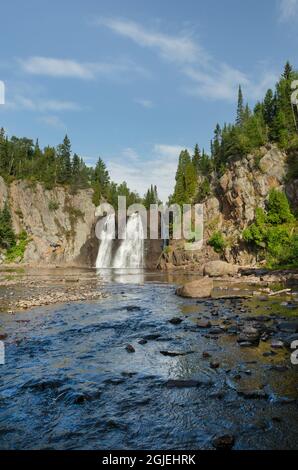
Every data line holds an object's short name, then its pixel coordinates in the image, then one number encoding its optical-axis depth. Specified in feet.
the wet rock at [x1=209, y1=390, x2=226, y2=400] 27.48
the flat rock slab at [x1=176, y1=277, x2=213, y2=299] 88.69
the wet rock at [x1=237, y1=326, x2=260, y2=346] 42.73
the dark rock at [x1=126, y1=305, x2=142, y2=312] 71.56
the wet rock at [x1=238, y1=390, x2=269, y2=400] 27.12
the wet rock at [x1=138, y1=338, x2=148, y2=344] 45.03
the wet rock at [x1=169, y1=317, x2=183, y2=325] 57.01
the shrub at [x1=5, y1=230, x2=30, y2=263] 309.22
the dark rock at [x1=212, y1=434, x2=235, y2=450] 20.33
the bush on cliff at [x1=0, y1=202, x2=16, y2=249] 310.45
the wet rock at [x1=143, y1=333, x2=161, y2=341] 47.53
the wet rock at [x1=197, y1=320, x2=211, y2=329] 53.05
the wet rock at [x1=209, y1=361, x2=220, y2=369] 34.40
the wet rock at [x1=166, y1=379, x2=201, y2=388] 30.30
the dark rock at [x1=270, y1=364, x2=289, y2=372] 32.98
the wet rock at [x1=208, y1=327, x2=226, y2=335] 48.36
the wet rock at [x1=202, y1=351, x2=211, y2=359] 37.80
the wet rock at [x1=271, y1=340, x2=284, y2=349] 40.68
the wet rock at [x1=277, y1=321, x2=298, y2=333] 48.16
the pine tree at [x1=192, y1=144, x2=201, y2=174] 395.18
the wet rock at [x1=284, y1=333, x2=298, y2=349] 41.37
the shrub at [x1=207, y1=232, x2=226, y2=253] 237.66
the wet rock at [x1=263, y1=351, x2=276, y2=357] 37.68
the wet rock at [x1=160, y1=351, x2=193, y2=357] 39.22
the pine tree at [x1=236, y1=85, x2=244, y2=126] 372.35
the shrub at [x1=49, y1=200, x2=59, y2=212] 368.27
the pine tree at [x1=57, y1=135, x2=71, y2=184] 398.83
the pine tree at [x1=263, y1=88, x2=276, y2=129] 302.25
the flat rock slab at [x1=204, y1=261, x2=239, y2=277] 163.28
